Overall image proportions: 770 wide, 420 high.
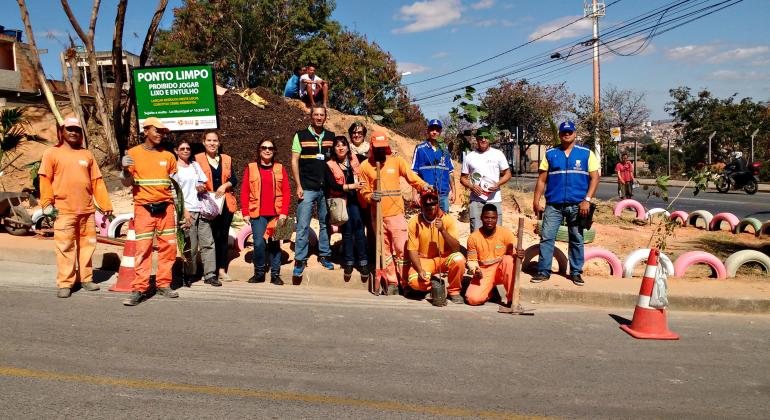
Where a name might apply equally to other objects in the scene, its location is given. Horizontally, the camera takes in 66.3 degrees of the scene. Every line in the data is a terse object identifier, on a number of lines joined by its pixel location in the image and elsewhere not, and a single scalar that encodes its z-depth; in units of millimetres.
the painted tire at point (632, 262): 7598
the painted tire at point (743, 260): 7543
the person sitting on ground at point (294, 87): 15202
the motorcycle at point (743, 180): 22922
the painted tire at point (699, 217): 12865
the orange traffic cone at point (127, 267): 6906
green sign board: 10203
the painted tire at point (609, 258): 7691
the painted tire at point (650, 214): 12873
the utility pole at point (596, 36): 31703
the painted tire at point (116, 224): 9531
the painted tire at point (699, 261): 7535
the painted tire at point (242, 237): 8852
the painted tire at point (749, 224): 11453
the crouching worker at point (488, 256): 6504
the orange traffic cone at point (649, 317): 5359
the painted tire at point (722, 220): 12250
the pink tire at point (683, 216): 12314
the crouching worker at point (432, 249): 6516
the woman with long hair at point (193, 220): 6953
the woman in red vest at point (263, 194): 7215
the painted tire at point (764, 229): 11273
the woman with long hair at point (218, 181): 7129
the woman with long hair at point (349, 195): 7219
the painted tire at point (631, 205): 13906
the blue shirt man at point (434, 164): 7734
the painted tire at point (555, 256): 7617
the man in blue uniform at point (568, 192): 6848
